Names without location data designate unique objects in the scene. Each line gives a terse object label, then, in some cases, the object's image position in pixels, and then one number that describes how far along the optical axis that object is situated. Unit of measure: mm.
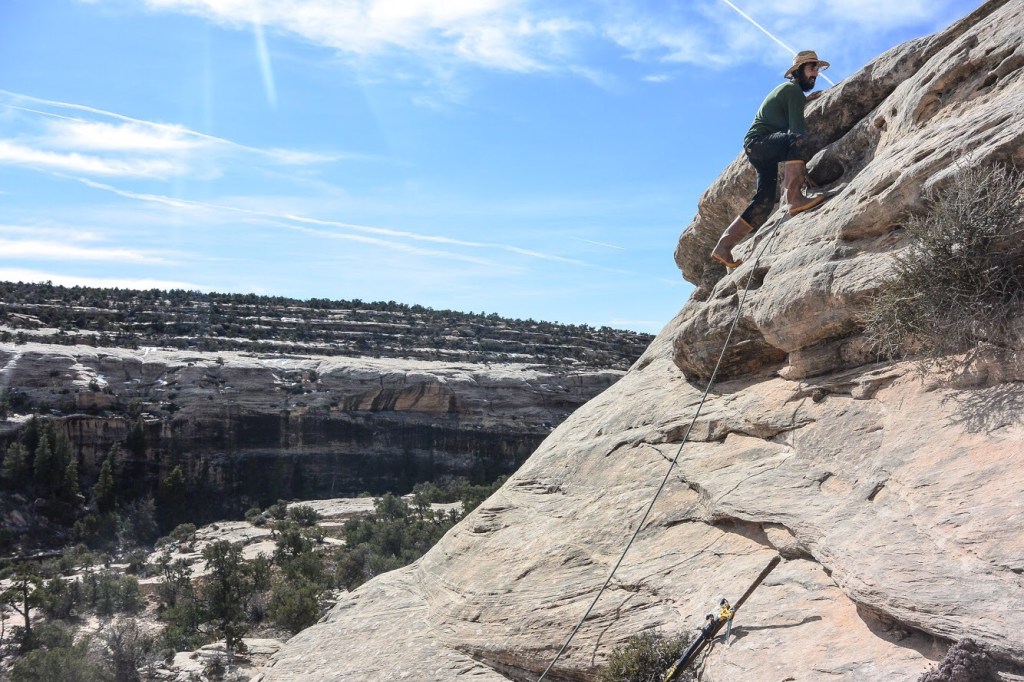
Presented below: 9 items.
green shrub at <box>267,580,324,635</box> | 17078
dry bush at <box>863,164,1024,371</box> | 5086
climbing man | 7910
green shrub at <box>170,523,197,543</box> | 30023
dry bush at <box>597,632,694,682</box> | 5449
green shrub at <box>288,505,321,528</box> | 31188
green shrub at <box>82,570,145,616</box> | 20969
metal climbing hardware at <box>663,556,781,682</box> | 5223
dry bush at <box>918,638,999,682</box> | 3771
